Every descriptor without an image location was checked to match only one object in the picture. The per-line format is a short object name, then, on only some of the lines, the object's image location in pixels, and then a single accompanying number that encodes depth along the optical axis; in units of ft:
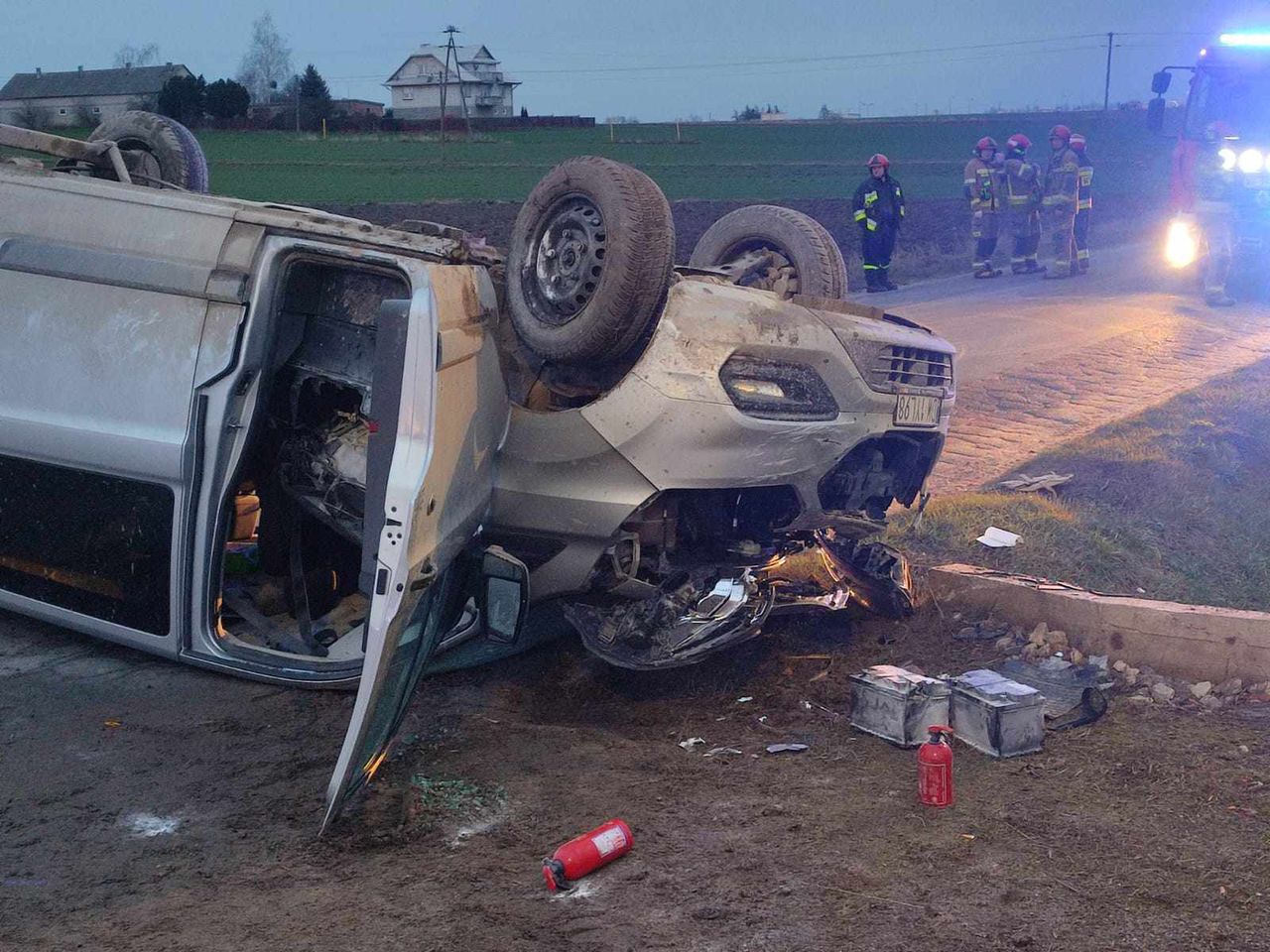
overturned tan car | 13.87
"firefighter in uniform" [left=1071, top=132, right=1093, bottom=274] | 55.52
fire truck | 44.91
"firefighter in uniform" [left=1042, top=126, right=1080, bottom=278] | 55.01
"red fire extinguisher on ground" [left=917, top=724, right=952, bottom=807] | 12.19
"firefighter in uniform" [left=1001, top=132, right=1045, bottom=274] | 56.13
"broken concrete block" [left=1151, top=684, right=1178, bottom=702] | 15.02
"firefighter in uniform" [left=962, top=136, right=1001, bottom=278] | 55.47
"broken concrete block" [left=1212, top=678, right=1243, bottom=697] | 14.88
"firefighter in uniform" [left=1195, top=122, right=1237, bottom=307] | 45.27
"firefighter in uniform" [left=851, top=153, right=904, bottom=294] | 48.34
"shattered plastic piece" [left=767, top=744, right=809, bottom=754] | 13.78
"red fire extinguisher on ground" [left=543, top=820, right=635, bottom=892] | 10.60
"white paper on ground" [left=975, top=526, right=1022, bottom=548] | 20.45
